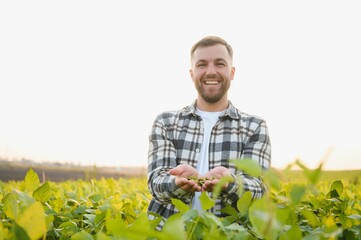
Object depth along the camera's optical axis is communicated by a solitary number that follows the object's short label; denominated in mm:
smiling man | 2301
